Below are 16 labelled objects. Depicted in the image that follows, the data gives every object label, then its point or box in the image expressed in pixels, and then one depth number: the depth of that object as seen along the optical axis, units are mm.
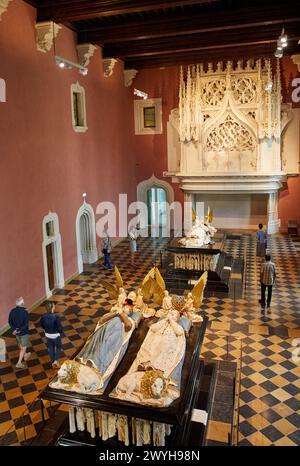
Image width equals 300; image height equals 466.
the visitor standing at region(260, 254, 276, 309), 8805
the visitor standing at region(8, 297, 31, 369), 6824
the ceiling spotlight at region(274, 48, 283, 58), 8814
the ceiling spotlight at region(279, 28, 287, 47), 8204
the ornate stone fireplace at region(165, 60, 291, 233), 14867
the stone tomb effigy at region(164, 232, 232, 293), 10641
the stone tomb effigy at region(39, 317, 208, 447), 4430
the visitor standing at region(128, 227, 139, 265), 12562
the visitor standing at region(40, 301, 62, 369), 6569
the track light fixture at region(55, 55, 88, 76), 7964
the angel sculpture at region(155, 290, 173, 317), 6363
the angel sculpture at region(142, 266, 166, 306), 6805
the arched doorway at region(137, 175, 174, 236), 17484
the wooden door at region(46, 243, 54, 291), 10641
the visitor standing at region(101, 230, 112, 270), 12305
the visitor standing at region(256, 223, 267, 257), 12402
